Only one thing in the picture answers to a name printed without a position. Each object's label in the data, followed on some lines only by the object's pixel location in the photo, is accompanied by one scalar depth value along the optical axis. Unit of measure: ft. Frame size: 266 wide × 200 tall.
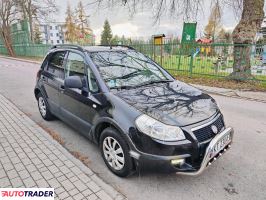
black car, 8.47
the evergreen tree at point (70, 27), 197.67
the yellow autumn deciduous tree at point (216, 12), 35.75
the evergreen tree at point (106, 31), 241.14
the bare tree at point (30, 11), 111.45
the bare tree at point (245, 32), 33.13
